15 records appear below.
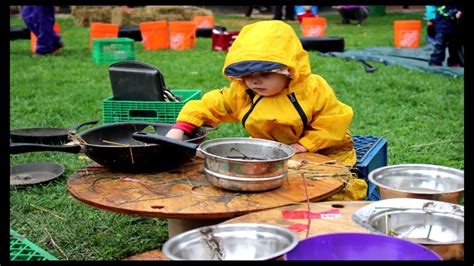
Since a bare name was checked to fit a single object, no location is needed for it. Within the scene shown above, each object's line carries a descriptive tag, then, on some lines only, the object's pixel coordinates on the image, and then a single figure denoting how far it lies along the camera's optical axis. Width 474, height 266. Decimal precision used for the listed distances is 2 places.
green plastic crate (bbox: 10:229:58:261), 2.61
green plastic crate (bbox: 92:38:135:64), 9.06
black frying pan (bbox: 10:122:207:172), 2.42
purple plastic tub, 1.74
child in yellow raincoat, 2.65
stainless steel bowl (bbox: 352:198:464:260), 1.97
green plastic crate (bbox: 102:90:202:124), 3.91
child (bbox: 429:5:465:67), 8.08
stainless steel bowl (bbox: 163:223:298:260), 1.73
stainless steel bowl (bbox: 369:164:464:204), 2.34
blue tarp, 8.01
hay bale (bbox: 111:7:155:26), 14.42
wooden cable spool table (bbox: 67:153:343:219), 2.14
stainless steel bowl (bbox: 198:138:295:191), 2.20
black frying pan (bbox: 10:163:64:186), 4.38
